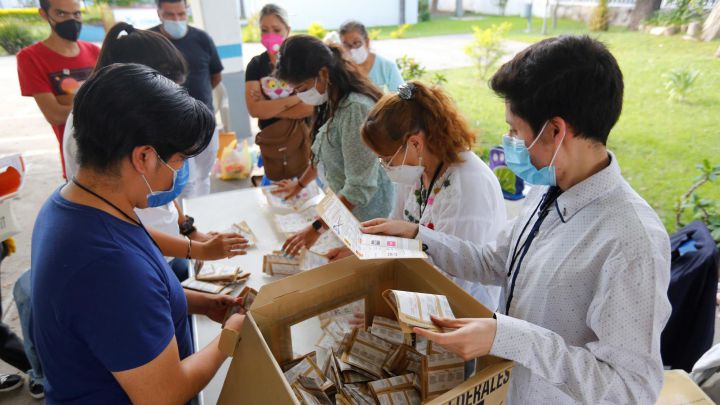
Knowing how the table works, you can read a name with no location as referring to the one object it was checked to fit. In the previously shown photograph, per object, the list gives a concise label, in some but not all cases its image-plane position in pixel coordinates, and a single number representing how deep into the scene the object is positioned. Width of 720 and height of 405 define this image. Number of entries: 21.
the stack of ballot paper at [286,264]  1.84
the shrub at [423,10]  12.59
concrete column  5.37
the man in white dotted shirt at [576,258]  0.91
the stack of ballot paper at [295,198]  2.46
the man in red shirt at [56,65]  2.94
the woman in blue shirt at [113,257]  0.90
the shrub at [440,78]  5.09
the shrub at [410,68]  5.54
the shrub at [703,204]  3.14
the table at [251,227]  1.49
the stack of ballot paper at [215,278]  1.71
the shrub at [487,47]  5.99
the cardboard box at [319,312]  0.89
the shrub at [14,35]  6.68
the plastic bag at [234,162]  4.86
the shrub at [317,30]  5.77
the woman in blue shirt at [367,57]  3.56
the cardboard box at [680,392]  1.66
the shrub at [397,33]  8.56
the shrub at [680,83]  3.68
